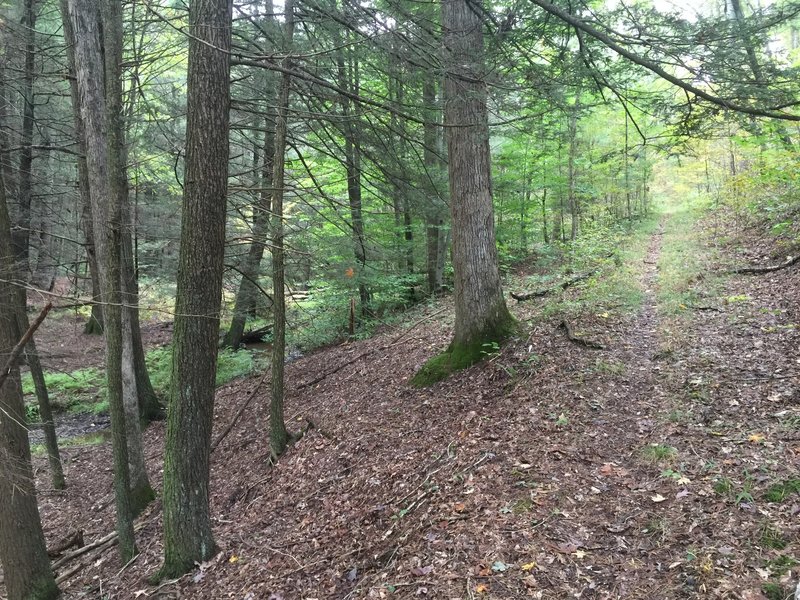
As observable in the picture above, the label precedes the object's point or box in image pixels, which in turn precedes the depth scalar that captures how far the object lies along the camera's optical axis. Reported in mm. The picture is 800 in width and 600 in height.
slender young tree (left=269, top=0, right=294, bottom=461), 6055
